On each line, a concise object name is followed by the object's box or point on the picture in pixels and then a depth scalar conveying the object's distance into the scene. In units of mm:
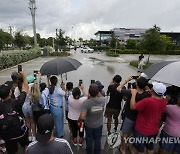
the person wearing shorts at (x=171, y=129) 2150
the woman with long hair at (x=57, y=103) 2802
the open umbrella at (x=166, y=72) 2218
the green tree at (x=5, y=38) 27610
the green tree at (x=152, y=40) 13250
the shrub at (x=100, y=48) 37686
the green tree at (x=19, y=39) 25138
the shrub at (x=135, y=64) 12609
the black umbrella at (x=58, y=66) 3069
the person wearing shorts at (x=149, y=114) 2063
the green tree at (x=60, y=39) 26751
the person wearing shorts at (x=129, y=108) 2190
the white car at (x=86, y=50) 31582
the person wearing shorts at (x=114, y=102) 2839
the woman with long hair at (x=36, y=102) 2498
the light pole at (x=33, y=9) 19765
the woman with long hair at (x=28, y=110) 2620
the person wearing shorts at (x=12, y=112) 1986
